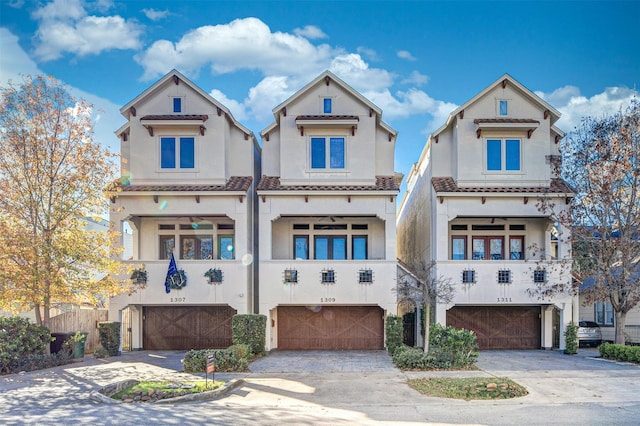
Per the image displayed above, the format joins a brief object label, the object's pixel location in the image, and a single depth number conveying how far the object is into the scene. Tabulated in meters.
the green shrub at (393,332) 20.02
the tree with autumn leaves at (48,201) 17.25
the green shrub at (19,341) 15.96
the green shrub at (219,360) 16.00
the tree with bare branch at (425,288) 18.47
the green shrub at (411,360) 16.55
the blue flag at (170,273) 20.77
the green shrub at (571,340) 20.77
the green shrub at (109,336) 20.38
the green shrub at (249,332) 19.97
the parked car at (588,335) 23.62
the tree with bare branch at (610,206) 18.69
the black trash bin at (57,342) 18.95
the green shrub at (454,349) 16.48
